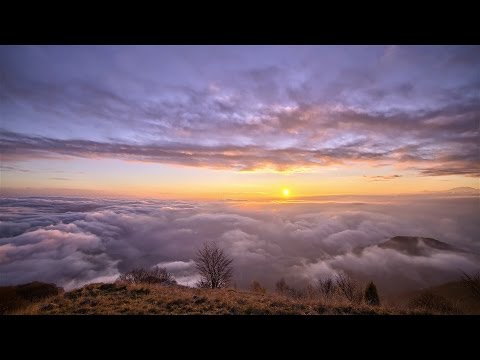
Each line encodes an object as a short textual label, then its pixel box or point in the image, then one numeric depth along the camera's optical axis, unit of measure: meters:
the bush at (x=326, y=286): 27.13
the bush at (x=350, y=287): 20.06
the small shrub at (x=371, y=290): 16.30
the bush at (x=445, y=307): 7.57
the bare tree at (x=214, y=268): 26.07
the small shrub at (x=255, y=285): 25.22
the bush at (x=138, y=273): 33.51
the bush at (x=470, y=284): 6.76
